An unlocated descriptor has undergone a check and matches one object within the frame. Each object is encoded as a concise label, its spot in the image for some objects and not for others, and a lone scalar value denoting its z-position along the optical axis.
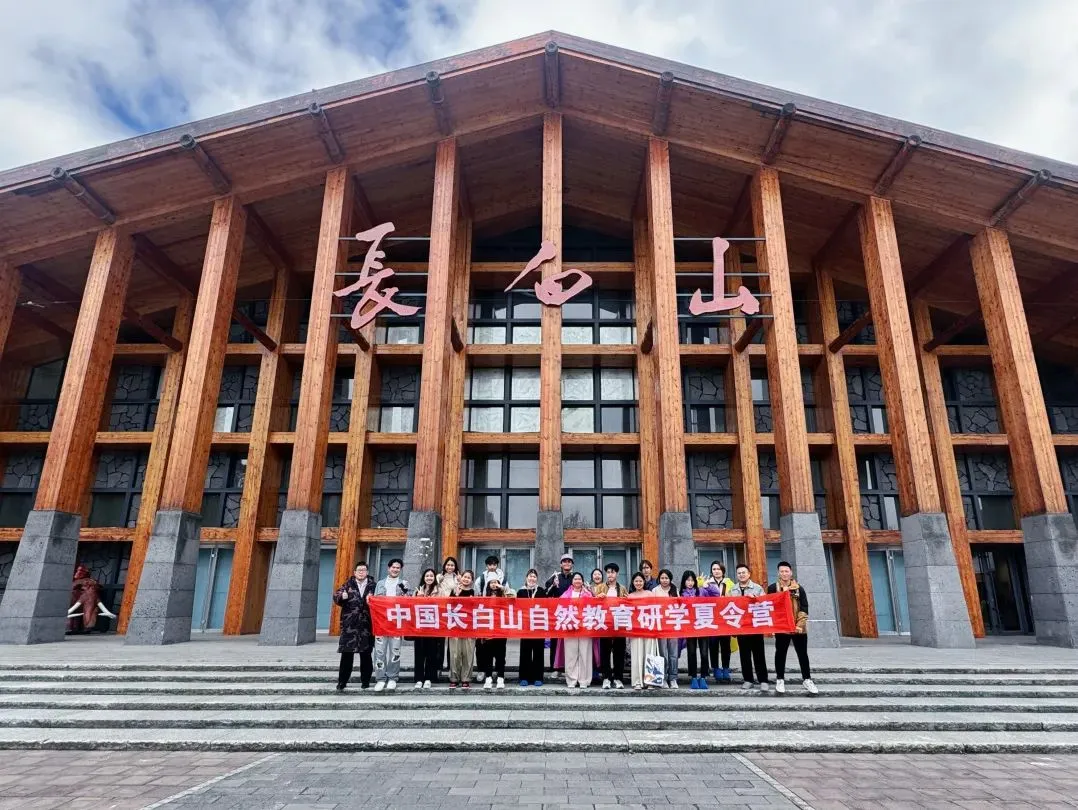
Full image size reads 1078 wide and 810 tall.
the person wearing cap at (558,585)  8.93
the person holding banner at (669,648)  8.45
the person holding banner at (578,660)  8.38
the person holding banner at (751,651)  8.16
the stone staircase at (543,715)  6.36
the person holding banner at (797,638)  7.90
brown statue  17.22
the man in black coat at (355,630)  8.01
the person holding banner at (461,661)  8.35
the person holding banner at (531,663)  8.48
